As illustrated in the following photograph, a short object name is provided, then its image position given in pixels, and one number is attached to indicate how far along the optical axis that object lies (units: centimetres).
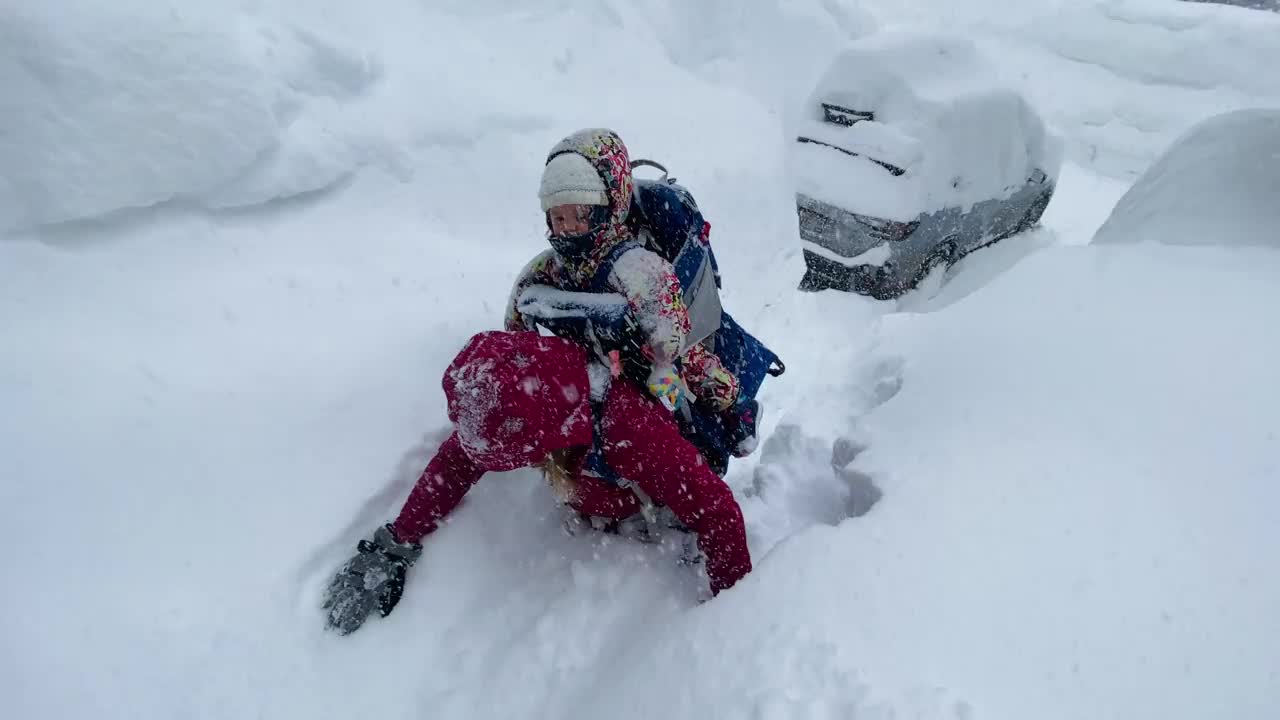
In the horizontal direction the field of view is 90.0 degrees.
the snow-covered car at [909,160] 461
